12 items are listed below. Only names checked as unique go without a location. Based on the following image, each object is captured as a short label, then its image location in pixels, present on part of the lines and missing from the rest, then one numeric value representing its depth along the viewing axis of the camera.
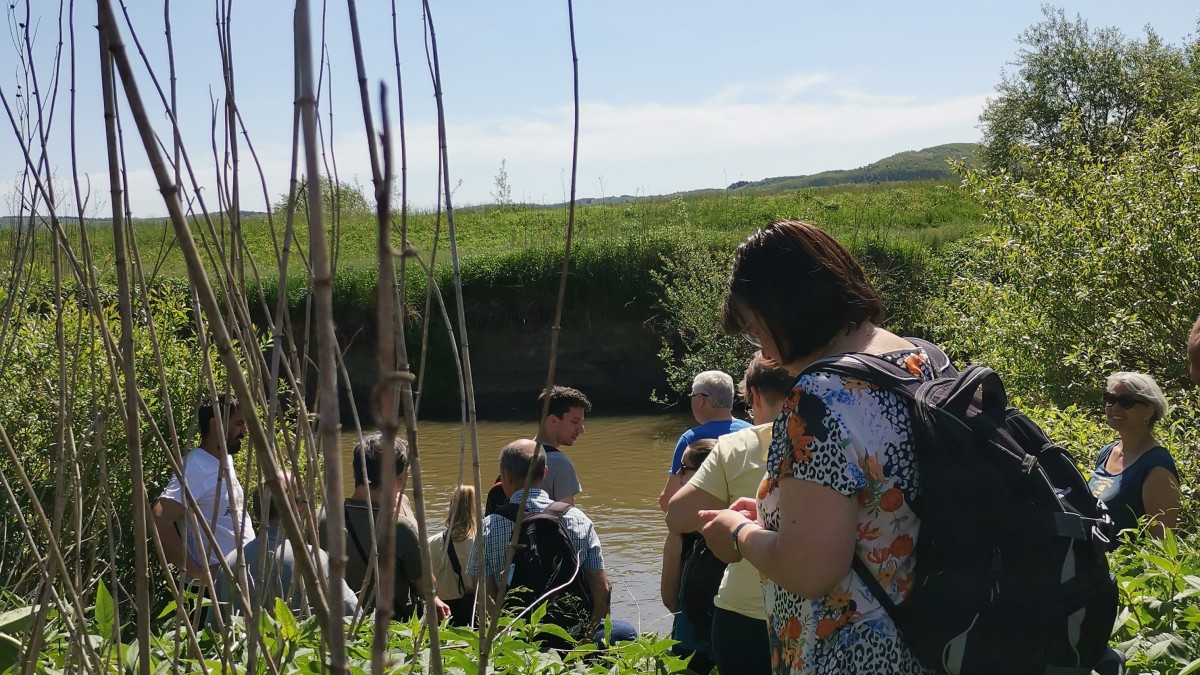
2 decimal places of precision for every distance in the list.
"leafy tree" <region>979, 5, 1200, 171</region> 27.38
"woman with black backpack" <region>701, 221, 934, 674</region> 1.64
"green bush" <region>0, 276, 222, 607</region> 4.95
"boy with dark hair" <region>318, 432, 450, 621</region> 3.73
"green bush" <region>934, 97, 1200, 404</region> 6.48
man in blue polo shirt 4.91
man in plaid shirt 3.78
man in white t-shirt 3.62
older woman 4.01
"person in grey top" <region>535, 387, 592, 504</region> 5.27
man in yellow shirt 2.85
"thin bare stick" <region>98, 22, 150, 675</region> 1.04
